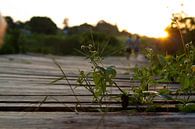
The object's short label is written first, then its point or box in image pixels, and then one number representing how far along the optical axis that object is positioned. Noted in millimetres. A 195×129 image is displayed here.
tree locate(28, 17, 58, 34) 37856
